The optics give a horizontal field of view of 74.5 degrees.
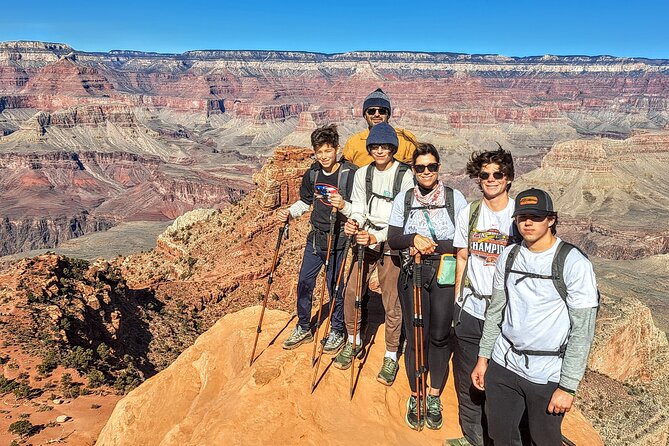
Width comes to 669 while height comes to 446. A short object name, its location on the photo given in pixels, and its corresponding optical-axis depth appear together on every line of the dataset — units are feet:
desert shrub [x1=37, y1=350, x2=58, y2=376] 46.05
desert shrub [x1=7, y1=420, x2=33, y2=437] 35.58
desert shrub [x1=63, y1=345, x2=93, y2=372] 48.93
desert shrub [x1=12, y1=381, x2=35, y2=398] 41.93
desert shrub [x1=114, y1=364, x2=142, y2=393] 47.74
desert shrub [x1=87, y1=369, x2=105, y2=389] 46.70
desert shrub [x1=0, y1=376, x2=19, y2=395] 42.44
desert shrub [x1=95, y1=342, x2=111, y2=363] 55.67
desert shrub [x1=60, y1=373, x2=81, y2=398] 43.67
